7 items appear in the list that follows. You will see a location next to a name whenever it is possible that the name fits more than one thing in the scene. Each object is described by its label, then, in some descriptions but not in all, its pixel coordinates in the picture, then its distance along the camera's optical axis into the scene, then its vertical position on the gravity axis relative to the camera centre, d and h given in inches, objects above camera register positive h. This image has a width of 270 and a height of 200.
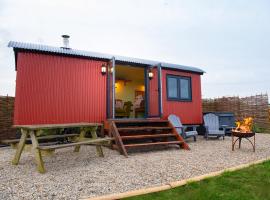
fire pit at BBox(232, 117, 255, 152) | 214.6 -19.0
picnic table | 145.1 -21.3
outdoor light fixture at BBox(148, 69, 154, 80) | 322.7 +53.5
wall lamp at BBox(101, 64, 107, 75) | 298.8 +57.9
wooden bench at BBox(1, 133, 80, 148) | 180.9 -23.5
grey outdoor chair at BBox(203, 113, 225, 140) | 351.9 -17.0
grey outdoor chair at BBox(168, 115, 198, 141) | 292.1 -21.9
